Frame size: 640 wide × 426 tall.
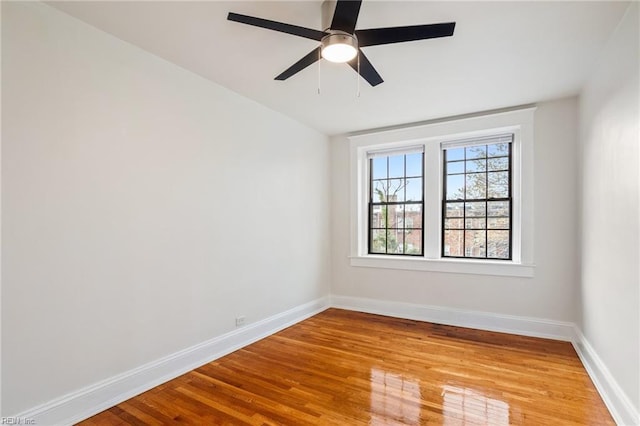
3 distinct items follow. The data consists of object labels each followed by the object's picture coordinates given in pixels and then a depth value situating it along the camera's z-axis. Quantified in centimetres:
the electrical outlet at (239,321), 344
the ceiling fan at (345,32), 184
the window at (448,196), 393
